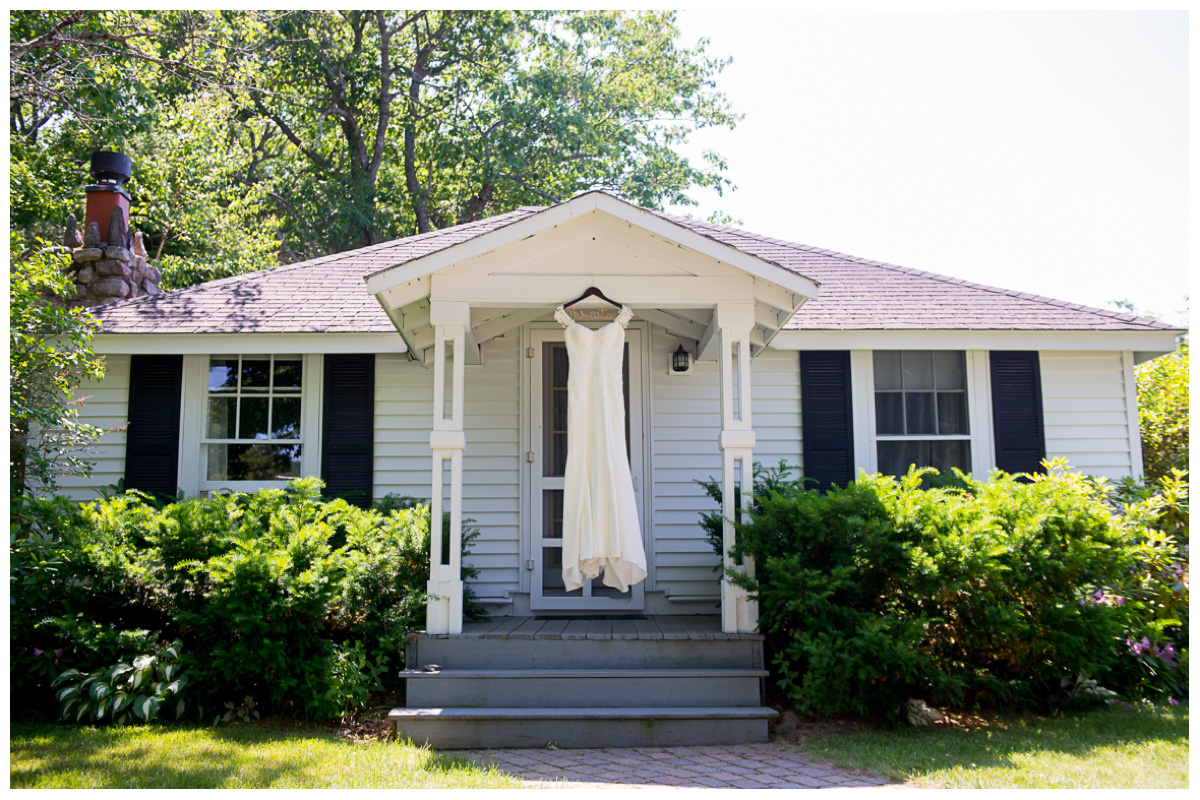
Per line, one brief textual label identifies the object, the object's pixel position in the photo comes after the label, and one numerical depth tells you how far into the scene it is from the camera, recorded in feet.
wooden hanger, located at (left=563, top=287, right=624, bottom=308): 17.83
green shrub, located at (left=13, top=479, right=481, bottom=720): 16.48
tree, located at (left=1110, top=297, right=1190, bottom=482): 29.63
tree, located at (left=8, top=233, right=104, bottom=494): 19.89
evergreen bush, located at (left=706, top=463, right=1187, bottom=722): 15.85
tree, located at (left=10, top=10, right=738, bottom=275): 49.65
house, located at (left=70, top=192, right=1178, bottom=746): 22.76
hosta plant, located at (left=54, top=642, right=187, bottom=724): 16.05
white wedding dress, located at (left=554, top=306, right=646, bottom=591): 17.46
